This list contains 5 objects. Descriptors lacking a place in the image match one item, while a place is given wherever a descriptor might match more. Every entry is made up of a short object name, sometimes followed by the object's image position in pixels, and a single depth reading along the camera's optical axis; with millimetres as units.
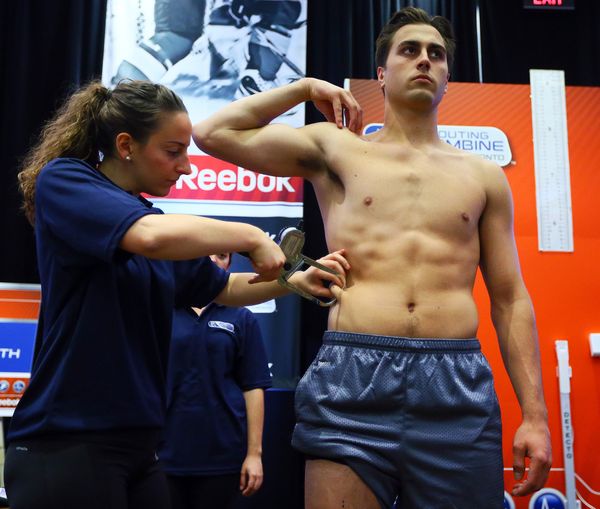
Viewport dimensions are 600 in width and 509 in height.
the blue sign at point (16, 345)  3283
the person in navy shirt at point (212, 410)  2510
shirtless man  1548
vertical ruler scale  3383
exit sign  4223
